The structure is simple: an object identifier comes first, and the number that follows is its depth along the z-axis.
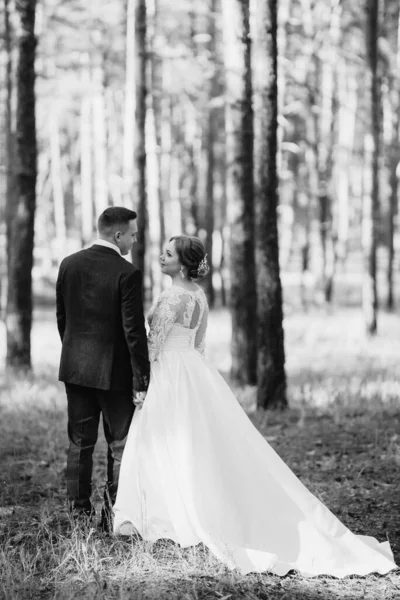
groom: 5.61
